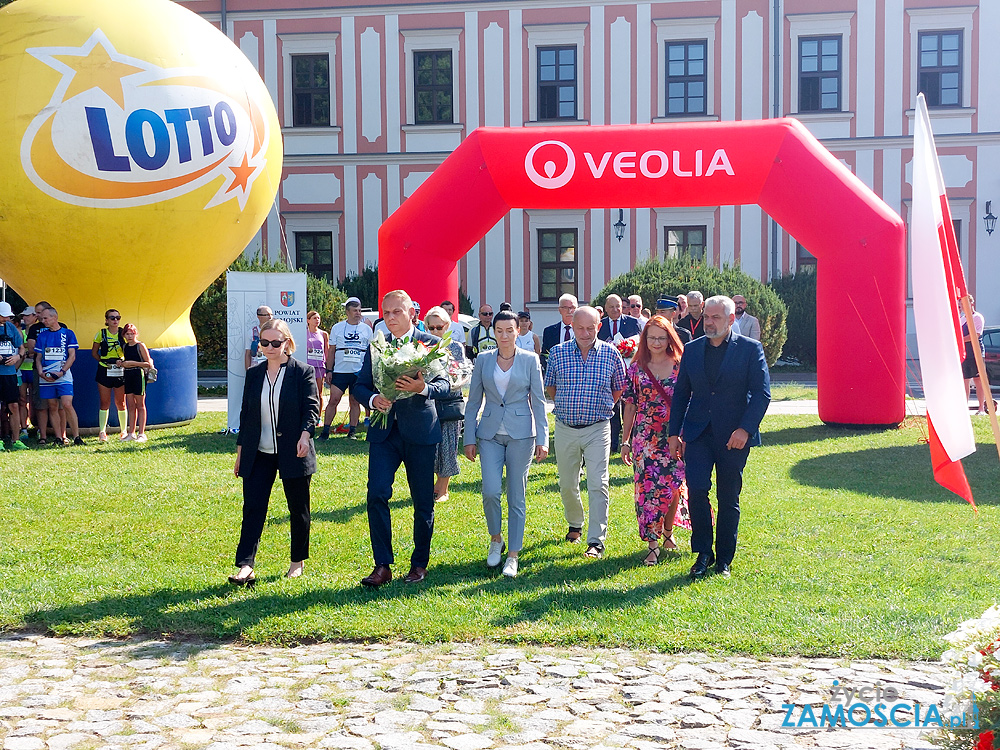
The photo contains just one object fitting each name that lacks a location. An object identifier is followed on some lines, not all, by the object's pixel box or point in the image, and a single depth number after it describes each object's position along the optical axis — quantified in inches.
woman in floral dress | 286.5
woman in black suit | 256.5
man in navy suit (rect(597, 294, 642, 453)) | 444.5
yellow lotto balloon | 495.2
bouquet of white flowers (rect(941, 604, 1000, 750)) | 122.7
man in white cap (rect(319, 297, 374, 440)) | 507.2
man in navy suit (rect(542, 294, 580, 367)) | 418.9
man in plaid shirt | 283.9
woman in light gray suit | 270.5
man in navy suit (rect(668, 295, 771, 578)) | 262.8
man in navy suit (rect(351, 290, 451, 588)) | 255.8
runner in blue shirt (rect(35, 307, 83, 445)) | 502.6
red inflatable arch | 488.1
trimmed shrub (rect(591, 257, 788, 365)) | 886.4
